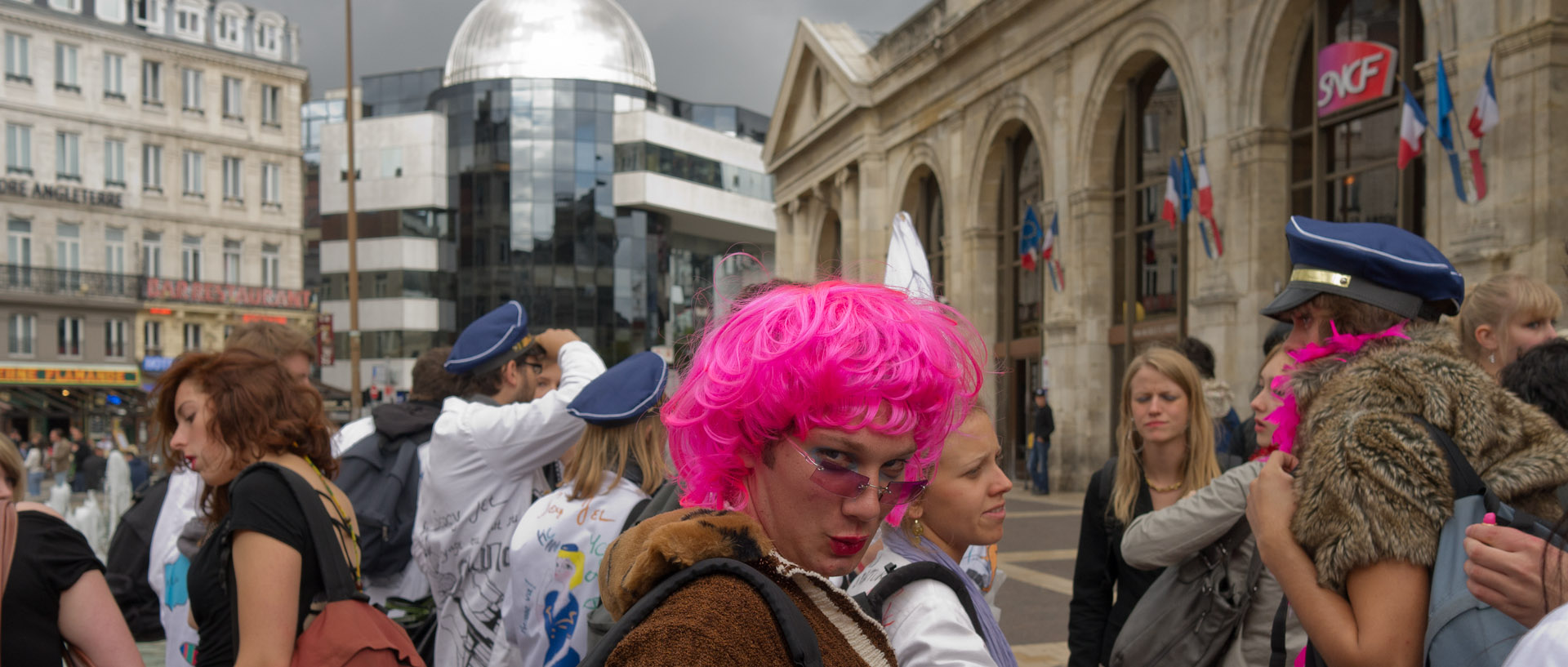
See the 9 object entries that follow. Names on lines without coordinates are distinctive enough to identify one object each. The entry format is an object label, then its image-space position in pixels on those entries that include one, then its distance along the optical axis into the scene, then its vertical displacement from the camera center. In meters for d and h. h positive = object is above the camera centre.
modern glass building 55.84 +5.67
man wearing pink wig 1.37 -0.22
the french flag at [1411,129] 12.44 +2.08
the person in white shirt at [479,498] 4.05 -0.66
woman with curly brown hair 2.69 -0.45
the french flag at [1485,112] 11.57 +2.11
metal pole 24.14 +0.50
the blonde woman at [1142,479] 4.05 -0.58
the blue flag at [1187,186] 17.59 +2.05
